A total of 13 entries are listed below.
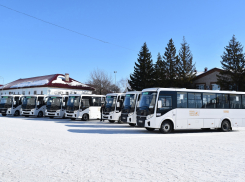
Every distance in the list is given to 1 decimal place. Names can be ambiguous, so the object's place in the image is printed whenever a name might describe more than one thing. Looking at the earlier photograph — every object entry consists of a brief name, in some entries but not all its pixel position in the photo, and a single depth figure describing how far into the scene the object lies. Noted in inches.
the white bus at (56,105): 1241.4
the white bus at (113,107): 970.1
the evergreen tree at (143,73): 2281.0
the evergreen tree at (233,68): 1803.6
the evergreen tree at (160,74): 2217.0
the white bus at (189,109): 634.8
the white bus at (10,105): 1405.0
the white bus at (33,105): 1343.5
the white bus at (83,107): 1091.3
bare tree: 2792.1
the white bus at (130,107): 802.8
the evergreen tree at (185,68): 2103.8
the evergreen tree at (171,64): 2185.9
